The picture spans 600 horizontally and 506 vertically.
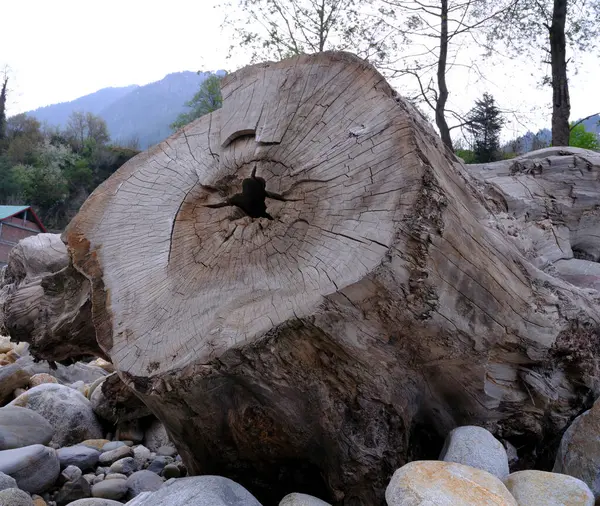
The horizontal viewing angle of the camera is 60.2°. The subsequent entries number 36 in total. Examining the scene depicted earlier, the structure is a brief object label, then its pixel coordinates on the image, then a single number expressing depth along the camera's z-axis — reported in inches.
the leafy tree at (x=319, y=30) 431.2
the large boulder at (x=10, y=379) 150.2
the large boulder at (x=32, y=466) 90.9
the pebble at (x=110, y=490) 94.6
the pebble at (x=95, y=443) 120.8
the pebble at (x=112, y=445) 119.3
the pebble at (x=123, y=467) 106.7
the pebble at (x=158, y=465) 108.4
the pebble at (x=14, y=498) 73.8
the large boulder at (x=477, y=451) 68.7
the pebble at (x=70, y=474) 98.2
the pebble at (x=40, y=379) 160.9
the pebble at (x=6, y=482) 82.2
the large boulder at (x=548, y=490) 60.9
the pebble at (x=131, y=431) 130.3
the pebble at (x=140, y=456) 112.7
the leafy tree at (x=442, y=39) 406.9
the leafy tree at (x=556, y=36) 343.0
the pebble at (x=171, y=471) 103.8
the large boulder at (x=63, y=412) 126.0
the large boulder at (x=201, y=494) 62.1
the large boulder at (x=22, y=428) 106.1
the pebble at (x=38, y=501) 88.3
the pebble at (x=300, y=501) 63.7
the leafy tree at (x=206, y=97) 916.9
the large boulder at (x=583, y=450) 72.6
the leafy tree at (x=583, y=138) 579.5
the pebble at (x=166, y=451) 120.3
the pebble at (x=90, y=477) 101.8
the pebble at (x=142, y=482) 96.6
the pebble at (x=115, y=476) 100.0
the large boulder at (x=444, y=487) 53.5
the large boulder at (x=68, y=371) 179.5
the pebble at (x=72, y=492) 93.8
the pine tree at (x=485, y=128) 444.5
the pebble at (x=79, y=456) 105.9
